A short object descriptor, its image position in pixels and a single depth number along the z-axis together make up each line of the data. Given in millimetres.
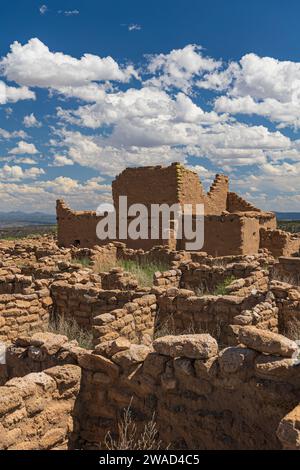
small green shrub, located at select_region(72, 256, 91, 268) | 14438
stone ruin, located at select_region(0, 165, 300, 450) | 3984
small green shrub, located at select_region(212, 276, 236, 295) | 9541
